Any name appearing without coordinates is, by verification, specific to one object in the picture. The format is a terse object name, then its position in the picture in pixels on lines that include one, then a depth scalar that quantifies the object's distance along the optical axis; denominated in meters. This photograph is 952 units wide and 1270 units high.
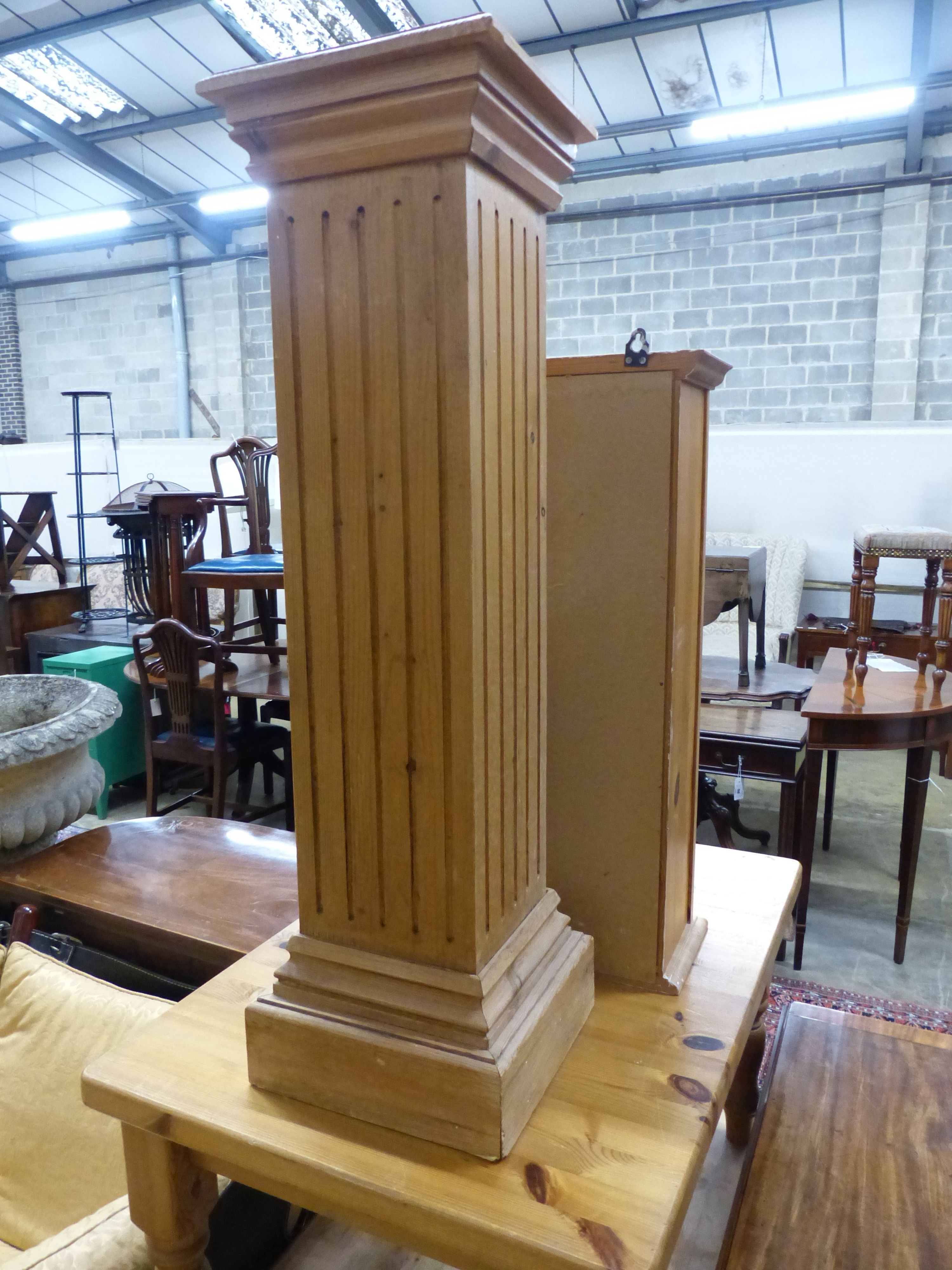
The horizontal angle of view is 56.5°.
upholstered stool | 2.68
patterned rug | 2.16
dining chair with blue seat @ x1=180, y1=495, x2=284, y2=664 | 3.20
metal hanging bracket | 0.74
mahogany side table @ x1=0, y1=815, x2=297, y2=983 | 1.46
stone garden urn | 1.74
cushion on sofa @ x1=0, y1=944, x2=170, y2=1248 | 1.15
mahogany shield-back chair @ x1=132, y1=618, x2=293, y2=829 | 3.05
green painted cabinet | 3.59
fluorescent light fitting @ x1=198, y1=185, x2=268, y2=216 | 6.58
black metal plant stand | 5.12
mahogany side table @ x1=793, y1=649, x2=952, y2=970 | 2.30
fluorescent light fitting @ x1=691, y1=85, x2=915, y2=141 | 4.81
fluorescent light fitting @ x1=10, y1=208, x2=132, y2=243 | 7.27
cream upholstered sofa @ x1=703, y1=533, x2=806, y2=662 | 4.48
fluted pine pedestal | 0.59
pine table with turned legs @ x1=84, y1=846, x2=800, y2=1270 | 0.59
